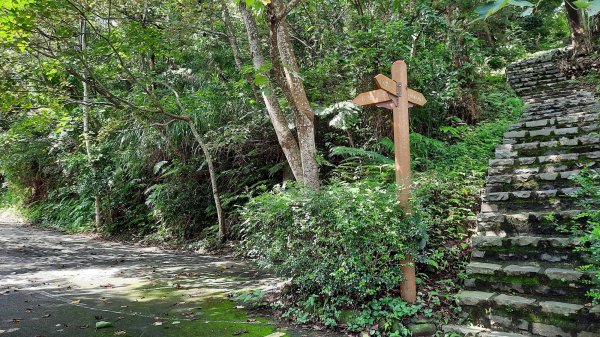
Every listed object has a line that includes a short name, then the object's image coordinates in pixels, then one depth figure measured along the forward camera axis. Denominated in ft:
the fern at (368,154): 18.97
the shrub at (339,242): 12.17
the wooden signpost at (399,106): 12.96
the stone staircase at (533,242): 10.40
